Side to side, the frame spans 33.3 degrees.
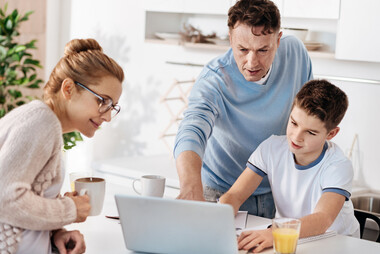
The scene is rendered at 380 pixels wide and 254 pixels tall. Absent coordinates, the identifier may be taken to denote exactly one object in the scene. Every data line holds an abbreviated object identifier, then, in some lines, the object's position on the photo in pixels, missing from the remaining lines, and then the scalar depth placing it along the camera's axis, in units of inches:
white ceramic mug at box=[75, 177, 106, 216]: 75.2
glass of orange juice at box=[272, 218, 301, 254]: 67.4
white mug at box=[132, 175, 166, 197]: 85.2
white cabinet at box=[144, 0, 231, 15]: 157.6
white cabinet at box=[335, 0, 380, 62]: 131.5
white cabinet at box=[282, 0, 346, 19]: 136.9
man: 87.7
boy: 85.2
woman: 61.3
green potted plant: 170.4
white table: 71.0
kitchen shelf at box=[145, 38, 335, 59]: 141.2
